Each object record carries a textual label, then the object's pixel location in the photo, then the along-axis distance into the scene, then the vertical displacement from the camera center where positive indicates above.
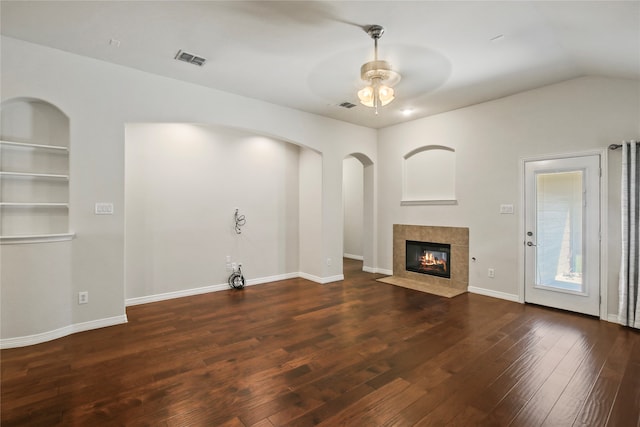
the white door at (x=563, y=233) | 3.91 -0.30
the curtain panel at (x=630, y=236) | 3.51 -0.29
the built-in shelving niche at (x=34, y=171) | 3.27 +0.46
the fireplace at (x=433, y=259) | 5.26 -0.89
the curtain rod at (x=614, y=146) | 3.68 +0.79
